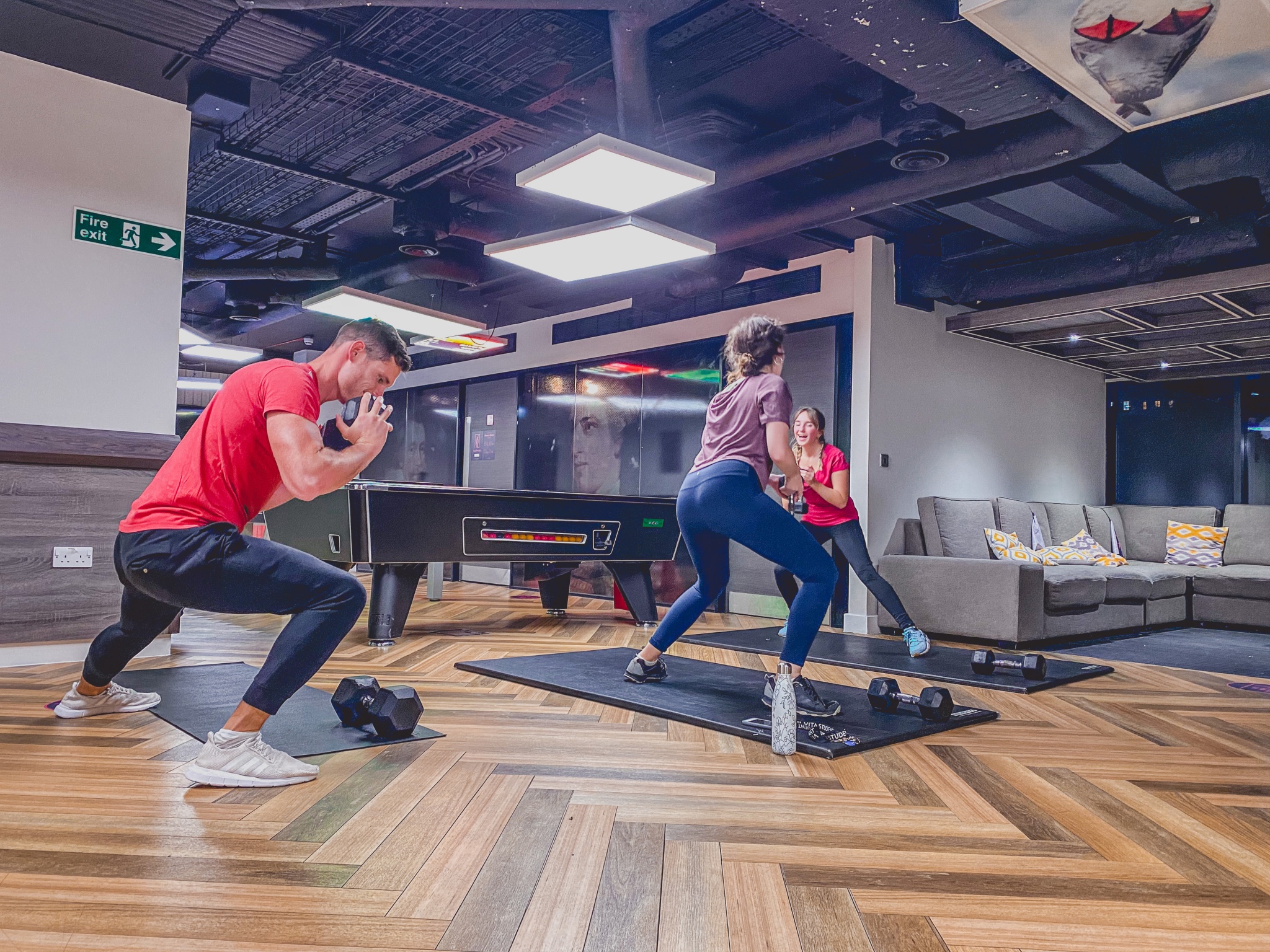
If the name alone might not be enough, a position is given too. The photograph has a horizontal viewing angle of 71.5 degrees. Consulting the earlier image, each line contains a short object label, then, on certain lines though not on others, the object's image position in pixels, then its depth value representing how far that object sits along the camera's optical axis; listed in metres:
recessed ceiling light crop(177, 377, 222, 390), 12.20
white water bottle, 2.64
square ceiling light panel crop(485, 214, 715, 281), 4.84
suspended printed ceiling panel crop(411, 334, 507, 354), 8.09
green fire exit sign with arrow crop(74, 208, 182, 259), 4.36
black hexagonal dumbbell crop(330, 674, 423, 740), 2.66
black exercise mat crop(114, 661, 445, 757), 2.64
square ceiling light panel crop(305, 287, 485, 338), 6.62
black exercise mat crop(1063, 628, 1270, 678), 4.76
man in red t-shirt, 2.21
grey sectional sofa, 5.41
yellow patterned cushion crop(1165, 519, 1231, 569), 7.29
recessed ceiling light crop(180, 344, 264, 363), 9.61
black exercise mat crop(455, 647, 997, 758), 2.92
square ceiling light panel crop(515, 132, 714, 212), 3.77
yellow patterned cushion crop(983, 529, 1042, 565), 6.19
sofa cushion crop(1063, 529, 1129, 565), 6.83
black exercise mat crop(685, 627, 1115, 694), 4.02
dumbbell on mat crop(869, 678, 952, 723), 3.07
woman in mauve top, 3.03
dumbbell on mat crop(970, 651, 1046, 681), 3.93
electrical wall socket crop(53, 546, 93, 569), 4.03
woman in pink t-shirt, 4.89
